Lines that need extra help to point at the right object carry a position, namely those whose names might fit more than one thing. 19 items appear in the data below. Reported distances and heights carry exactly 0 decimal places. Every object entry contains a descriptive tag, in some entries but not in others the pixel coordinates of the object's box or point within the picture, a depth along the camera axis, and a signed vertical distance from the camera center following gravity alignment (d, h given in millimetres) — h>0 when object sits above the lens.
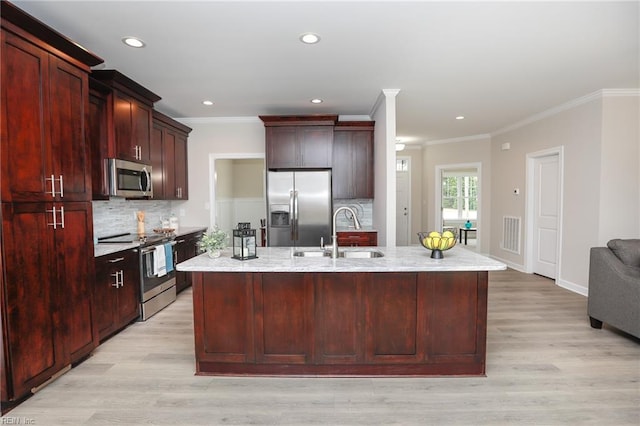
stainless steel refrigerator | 4770 -52
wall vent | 5875 -660
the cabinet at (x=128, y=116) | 3283 +958
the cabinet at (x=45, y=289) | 1977 -583
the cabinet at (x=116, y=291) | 2953 -864
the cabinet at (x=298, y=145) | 4809 +818
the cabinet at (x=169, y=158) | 4316 +632
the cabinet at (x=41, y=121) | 1941 +551
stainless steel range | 3561 -758
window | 10258 +115
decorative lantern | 2516 -329
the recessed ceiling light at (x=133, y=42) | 2734 +1369
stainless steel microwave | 3357 +261
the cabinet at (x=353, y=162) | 5066 +595
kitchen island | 2375 -871
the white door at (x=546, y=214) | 5021 -259
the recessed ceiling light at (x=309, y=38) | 2645 +1340
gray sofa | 2896 -836
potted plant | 2533 -321
